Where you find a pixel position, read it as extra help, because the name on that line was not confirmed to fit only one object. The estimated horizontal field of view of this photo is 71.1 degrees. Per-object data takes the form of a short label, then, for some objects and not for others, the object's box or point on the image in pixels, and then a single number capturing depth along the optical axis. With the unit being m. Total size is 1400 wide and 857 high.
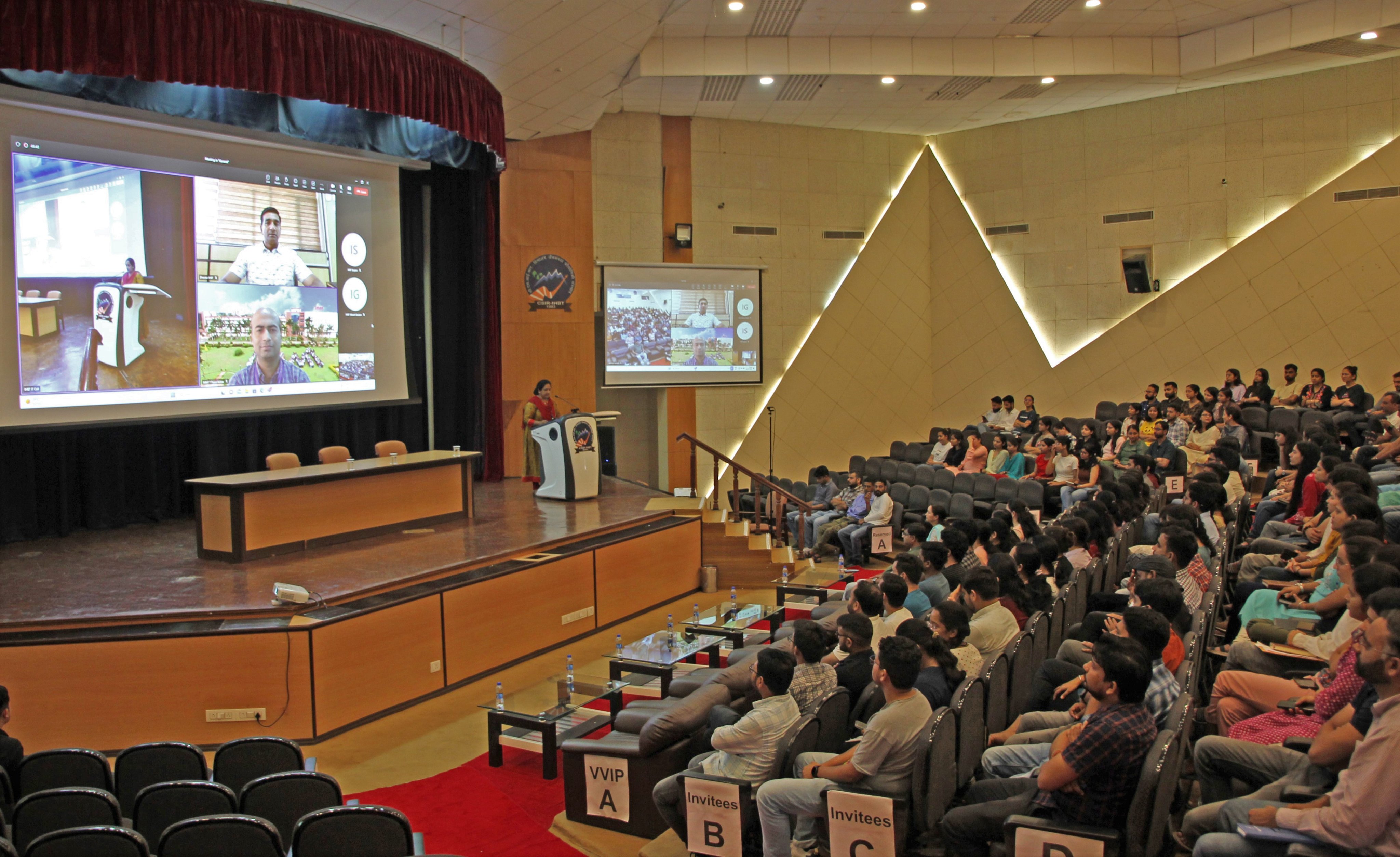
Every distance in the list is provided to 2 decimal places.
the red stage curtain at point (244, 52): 5.49
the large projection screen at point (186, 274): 6.30
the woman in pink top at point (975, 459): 10.64
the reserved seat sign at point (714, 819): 3.34
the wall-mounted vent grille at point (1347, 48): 9.51
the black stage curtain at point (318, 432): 7.68
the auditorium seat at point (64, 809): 2.79
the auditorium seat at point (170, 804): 2.93
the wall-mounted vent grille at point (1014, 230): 13.01
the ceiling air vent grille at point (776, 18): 9.23
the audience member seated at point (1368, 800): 2.33
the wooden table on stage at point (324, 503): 6.39
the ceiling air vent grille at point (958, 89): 10.85
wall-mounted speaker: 11.84
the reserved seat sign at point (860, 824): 3.05
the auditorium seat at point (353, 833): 2.58
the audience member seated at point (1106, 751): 2.72
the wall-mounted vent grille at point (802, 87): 10.83
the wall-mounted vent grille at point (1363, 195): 10.28
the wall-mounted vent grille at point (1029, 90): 11.18
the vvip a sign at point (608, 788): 4.00
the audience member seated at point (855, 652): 3.96
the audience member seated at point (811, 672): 3.75
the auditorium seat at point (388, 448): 8.38
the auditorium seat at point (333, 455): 7.82
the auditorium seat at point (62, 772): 3.26
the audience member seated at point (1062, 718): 3.08
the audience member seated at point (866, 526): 9.33
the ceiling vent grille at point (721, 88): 10.64
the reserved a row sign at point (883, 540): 8.70
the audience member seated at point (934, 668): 3.54
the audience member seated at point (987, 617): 4.23
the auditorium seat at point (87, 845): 2.42
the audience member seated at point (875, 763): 3.14
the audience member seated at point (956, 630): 3.94
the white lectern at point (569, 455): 8.93
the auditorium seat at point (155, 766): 3.36
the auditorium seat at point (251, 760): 3.45
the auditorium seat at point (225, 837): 2.51
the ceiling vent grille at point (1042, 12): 9.31
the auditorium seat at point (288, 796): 2.98
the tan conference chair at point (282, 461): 7.37
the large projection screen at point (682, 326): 11.63
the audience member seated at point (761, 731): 3.43
